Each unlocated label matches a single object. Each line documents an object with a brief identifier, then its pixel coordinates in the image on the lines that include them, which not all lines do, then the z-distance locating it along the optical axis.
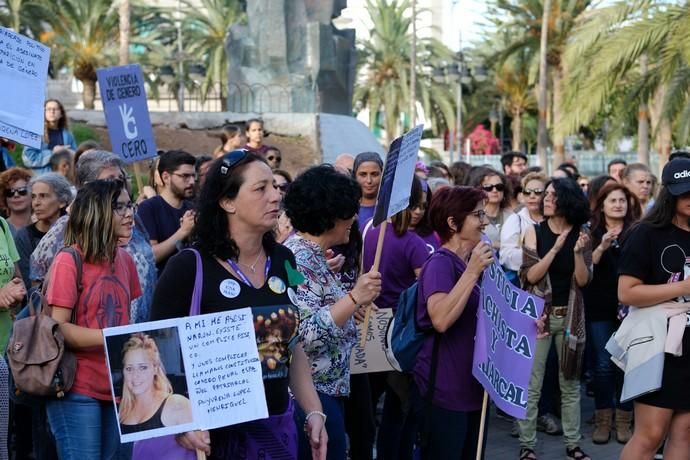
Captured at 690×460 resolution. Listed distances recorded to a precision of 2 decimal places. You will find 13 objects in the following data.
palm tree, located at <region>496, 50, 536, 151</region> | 42.03
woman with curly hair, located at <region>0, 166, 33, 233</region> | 7.71
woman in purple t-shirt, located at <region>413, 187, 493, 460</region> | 5.24
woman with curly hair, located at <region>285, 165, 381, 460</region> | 4.91
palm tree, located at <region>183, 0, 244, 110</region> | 39.93
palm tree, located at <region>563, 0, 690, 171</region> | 17.31
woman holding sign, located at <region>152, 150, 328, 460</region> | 3.98
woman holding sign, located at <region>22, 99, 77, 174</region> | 11.67
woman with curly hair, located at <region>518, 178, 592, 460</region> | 8.09
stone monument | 23.06
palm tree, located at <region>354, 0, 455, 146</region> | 43.44
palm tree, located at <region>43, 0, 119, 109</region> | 33.72
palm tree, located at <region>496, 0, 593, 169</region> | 35.66
